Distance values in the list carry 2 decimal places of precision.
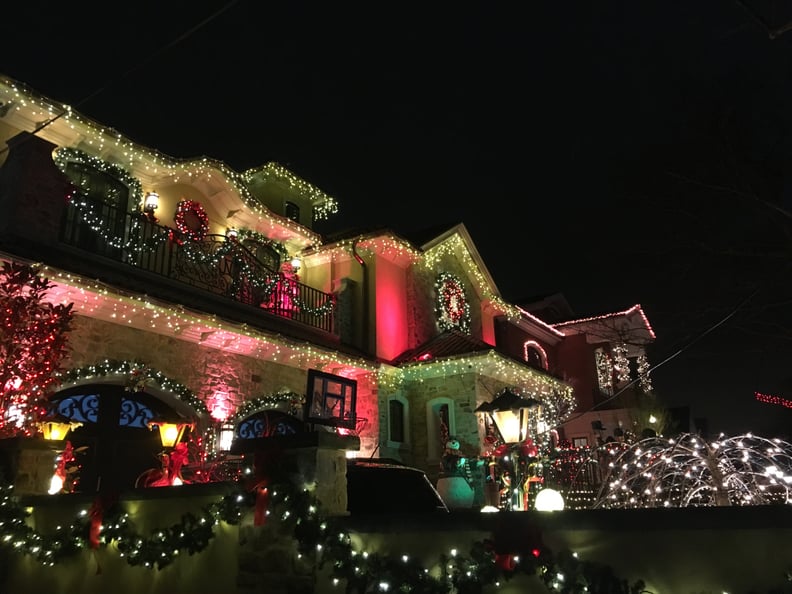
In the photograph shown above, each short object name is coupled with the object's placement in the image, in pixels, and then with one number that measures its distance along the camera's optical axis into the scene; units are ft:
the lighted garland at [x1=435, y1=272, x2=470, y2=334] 61.46
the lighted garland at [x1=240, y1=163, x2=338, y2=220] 58.39
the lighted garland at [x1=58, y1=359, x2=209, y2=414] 31.65
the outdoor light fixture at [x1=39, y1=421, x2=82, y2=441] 26.04
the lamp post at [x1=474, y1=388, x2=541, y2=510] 32.04
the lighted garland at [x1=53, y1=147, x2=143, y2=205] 38.63
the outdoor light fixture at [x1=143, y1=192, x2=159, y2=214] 41.93
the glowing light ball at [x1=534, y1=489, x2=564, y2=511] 28.99
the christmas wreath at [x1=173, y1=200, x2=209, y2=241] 44.75
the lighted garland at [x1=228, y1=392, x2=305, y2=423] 40.50
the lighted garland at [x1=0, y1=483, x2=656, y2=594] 13.28
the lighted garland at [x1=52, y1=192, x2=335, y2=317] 36.96
